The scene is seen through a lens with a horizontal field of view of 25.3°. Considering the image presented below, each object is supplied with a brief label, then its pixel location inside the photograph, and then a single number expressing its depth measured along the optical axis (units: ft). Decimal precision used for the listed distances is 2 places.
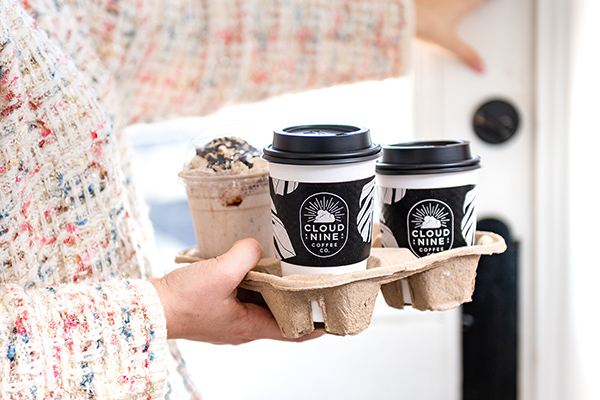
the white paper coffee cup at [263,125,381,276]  3.34
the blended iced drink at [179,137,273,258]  3.65
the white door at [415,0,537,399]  5.08
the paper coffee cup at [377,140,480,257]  3.51
